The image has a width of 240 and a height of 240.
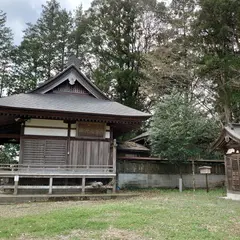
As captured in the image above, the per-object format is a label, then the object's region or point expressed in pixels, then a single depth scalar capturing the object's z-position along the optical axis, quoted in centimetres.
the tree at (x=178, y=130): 1617
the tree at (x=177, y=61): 2261
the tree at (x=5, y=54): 3042
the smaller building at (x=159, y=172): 1689
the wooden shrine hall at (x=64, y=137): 1298
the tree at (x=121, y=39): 2986
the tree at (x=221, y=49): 1905
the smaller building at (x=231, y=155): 1245
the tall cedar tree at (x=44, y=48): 3112
